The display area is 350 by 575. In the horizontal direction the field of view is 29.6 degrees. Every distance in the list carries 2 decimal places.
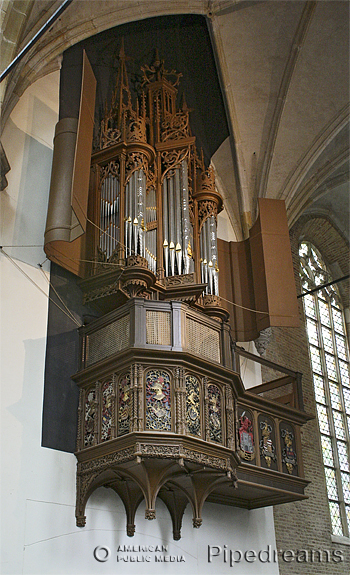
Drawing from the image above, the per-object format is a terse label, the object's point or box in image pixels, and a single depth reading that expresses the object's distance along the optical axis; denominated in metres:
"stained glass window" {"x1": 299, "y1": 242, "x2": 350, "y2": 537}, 16.44
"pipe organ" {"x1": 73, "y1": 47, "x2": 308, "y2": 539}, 9.61
